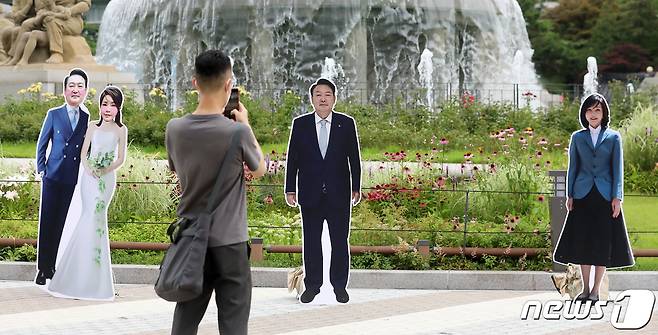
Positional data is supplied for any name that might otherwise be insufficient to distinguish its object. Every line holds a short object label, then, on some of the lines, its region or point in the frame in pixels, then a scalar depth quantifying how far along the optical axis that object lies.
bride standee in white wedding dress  10.17
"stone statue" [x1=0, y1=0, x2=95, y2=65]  27.27
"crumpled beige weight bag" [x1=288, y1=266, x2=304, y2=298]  10.23
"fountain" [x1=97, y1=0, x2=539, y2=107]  28.23
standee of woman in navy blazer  9.82
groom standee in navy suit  10.50
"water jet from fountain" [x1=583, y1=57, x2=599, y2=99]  33.34
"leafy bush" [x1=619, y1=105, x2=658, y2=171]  17.08
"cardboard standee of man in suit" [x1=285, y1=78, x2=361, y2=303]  9.88
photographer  6.30
